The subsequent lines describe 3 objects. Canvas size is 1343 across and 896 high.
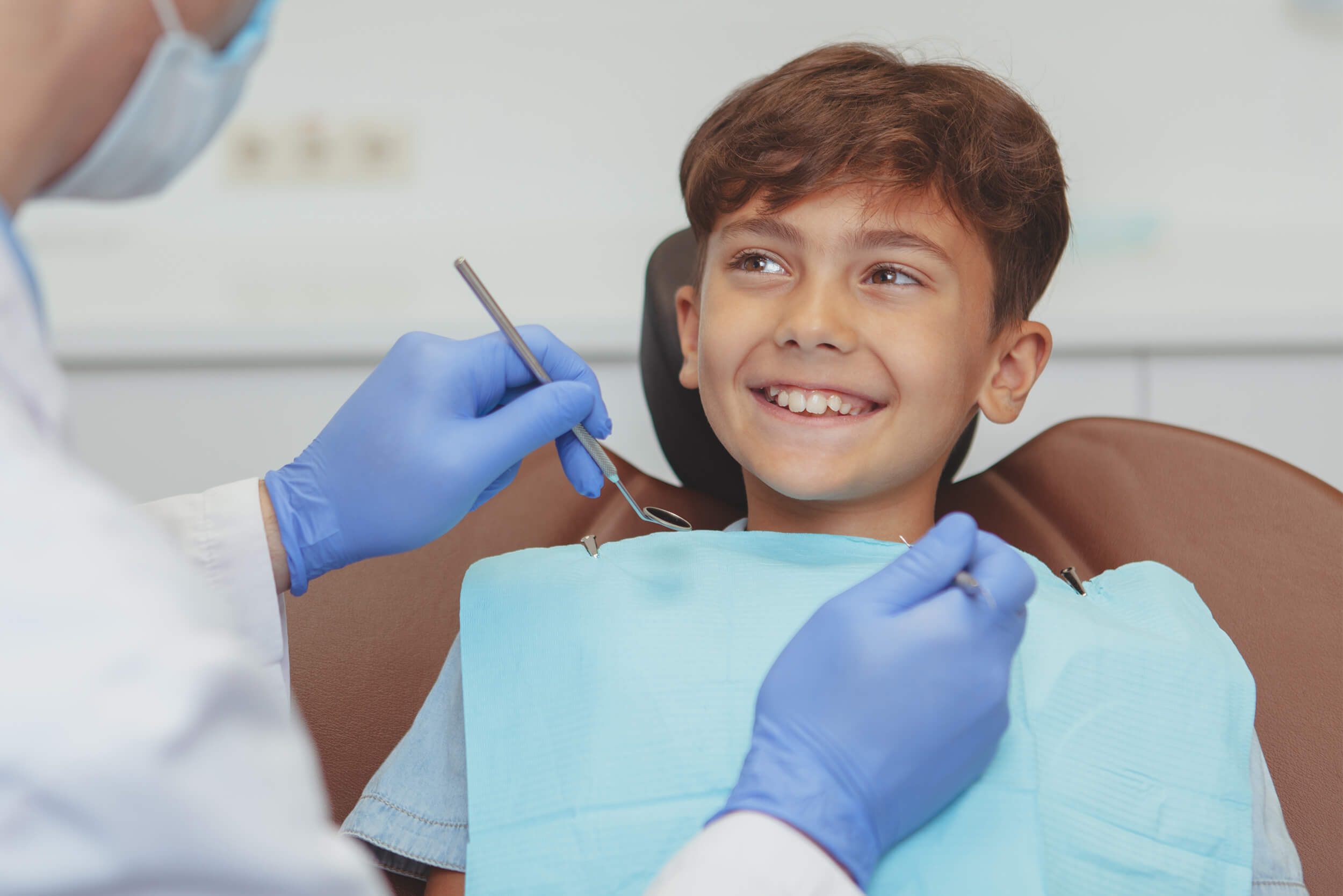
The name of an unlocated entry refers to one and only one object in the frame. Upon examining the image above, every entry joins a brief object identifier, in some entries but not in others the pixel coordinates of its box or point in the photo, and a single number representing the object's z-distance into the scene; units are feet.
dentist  1.67
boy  3.45
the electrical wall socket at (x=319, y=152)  7.53
